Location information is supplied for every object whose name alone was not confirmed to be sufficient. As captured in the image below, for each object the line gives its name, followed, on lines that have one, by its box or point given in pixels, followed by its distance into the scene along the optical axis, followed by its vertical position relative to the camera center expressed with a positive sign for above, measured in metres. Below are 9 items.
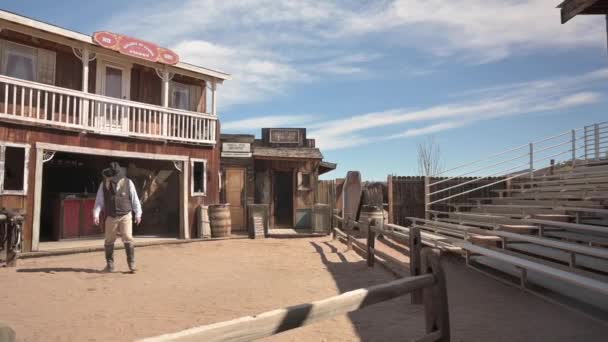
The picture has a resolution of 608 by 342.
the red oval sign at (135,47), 10.59 +4.23
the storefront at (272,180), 14.37 +0.51
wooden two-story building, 9.22 +1.81
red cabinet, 10.79 -0.67
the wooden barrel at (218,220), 12.22 -0.85
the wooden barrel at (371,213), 12.01 -0.64
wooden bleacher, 5.30 -0.72
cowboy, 7.03 -0.29
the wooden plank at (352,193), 13.00 +0.00
